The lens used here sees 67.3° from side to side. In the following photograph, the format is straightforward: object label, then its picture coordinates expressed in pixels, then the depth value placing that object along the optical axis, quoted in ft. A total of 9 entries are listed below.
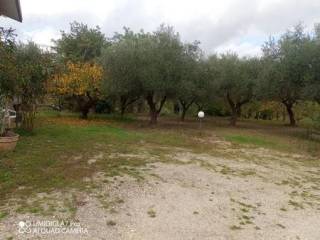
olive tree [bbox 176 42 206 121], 44.36
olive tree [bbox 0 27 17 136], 22.03
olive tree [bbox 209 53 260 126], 52.09
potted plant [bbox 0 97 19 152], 21.43
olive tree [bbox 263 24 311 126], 39.37
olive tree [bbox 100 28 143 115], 44.21
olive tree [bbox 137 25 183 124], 42.80
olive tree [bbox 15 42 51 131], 27.20
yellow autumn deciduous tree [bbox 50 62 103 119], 49.59
